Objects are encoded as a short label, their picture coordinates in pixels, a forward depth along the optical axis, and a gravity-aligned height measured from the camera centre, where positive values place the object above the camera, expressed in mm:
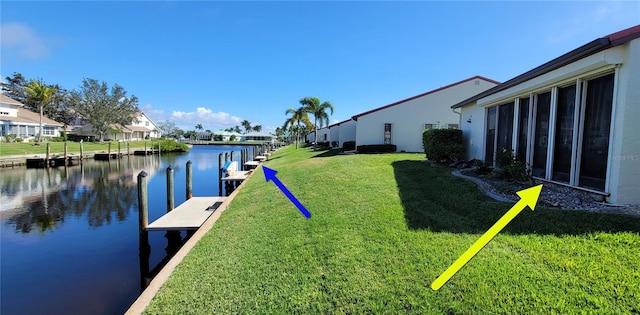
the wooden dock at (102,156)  37894 -2639
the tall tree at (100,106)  55031 +5193
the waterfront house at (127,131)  57875 +877
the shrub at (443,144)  11812 -134
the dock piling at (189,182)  13652 -2008
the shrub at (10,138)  35562 -567
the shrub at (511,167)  7297 -604
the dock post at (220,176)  17706 -2288
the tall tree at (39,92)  41938 +5574
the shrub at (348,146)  25969 -571
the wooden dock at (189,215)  8836 -2476
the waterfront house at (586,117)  5230 +542
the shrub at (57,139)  44884 -738
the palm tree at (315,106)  33888 +3501
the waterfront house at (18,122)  39031 +1546
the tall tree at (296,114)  36594 +2860
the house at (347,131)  29922 +777
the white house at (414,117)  19953 +1539
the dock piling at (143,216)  9016 -2327
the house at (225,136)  113125 +283
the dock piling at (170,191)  11383 -2031
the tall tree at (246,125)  127369 +4951
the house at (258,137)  112812 +248
